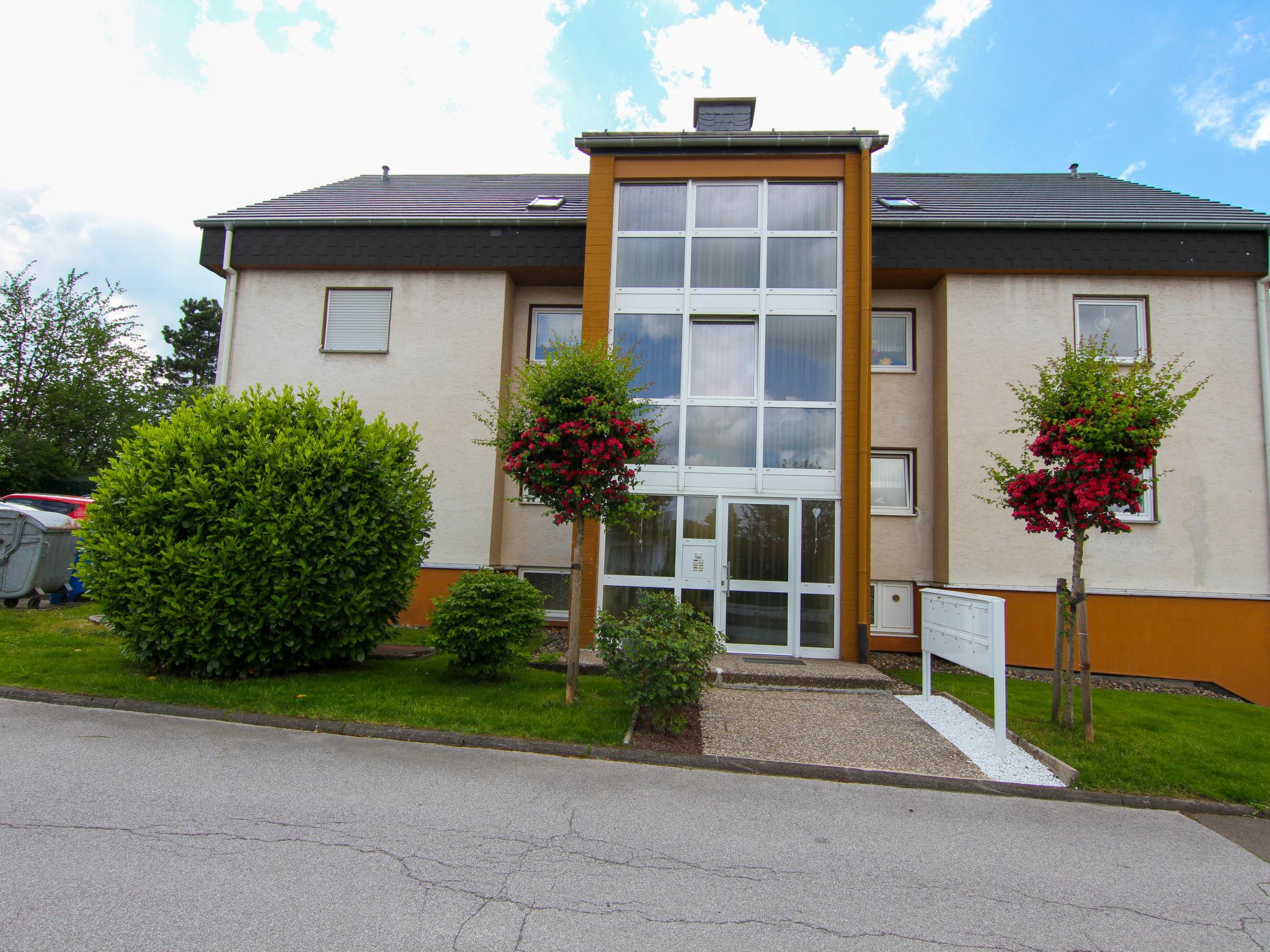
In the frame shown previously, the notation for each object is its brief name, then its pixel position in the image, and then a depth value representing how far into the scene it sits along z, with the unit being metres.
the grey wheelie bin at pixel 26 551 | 11.00
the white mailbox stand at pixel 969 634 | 6.38
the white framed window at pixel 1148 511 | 11.01
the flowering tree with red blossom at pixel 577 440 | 6.89
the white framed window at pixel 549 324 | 12.88
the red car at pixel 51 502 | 15.10
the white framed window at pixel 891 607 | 11.70
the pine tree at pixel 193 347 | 44.72
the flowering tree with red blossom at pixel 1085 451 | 6.39
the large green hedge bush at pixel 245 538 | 7.19
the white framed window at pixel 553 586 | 12.23
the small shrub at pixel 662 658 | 6.16
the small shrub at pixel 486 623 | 7.55
